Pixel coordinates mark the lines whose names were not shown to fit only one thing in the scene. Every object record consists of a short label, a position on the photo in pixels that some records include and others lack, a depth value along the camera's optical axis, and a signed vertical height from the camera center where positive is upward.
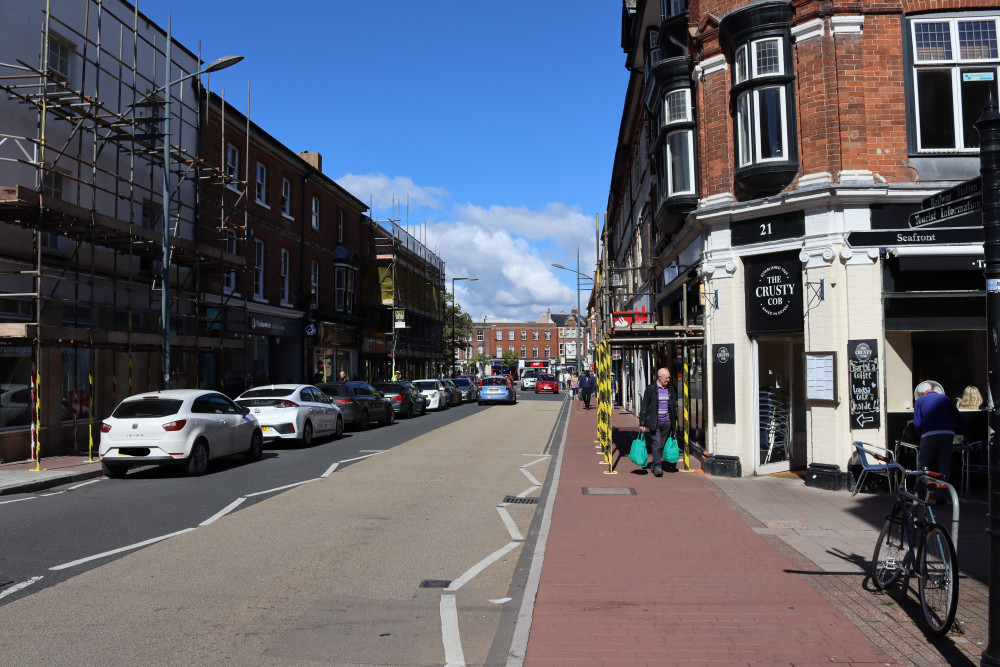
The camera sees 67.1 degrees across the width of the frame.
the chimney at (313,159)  34.66 +9.72
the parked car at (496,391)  40.50 -1.29
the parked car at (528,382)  70.88 -1.42
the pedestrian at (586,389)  35.09 -1.06
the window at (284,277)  29.27 +3.61
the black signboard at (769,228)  11.48 +2.14
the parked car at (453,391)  39.22 -1.21
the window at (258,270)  27.11 +3.60
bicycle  4.91 -1.36
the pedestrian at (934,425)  8.74 -0.73
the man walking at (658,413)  12.48 -0.79
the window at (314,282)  31.69 +3.73
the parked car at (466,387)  44.38 -1.19
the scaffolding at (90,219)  14.41 +3.01
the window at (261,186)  27.44 +6.76
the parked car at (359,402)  22.36 -1.04
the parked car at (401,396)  28.70 -1.08
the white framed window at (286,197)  29.50 +6.80
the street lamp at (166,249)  15.88 +2.59
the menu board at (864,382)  10.77 -0.27
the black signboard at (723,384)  12.35 -0.32
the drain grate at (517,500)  10.56 -1.89
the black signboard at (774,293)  11.58 +1.13
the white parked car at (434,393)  34.69 -1.14
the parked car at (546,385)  64.50 -1.57
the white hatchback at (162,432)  12.52 -1.04
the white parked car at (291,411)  17.39 -0.98
